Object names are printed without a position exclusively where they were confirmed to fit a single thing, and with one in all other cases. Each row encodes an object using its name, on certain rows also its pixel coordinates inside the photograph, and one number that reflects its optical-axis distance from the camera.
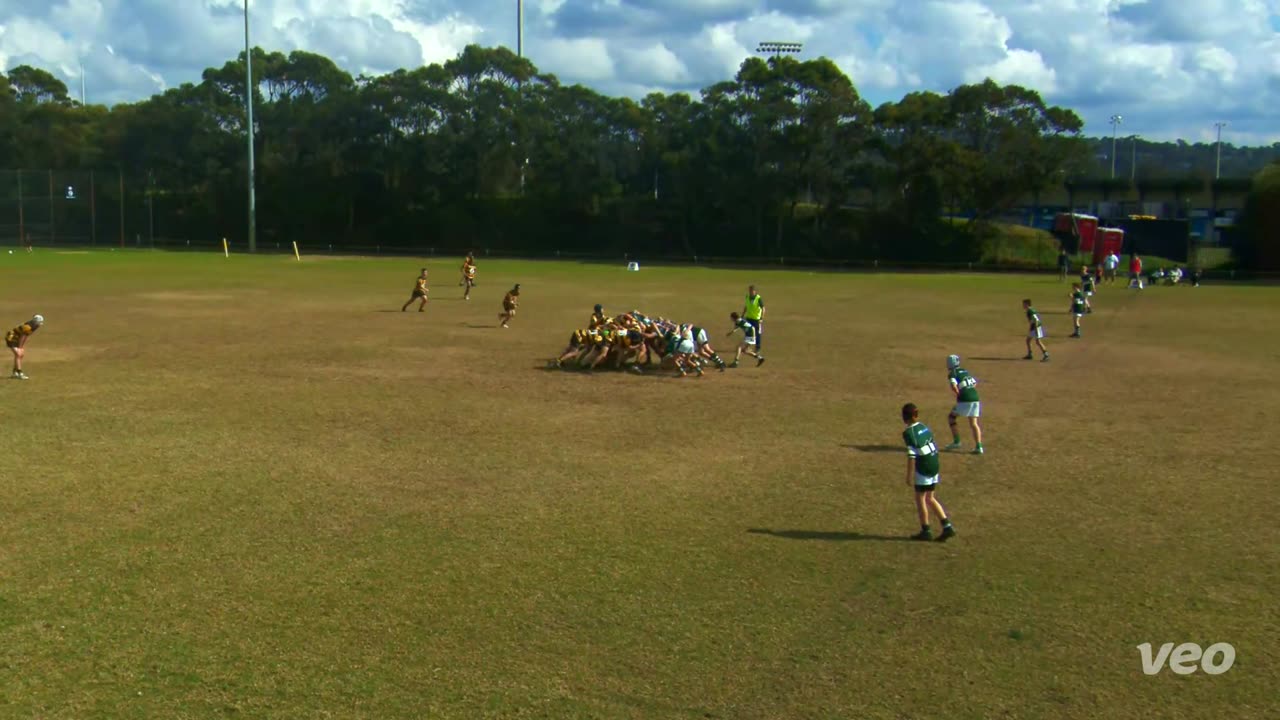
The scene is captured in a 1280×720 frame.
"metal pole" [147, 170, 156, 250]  89.44
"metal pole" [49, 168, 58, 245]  85.37
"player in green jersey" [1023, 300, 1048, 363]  26.28
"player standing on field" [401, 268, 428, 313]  35.24
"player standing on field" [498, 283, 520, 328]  31.67
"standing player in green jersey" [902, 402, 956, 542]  11.60
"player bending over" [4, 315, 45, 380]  21.77
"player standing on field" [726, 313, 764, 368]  24.95
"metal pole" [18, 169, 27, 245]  84.06
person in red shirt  51.75
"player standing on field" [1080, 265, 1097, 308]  38.03
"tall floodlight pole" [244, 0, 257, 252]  71.62
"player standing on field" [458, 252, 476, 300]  41.28
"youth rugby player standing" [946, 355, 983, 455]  16.16
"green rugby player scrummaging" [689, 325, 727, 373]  23.91
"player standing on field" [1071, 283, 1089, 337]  30.65
